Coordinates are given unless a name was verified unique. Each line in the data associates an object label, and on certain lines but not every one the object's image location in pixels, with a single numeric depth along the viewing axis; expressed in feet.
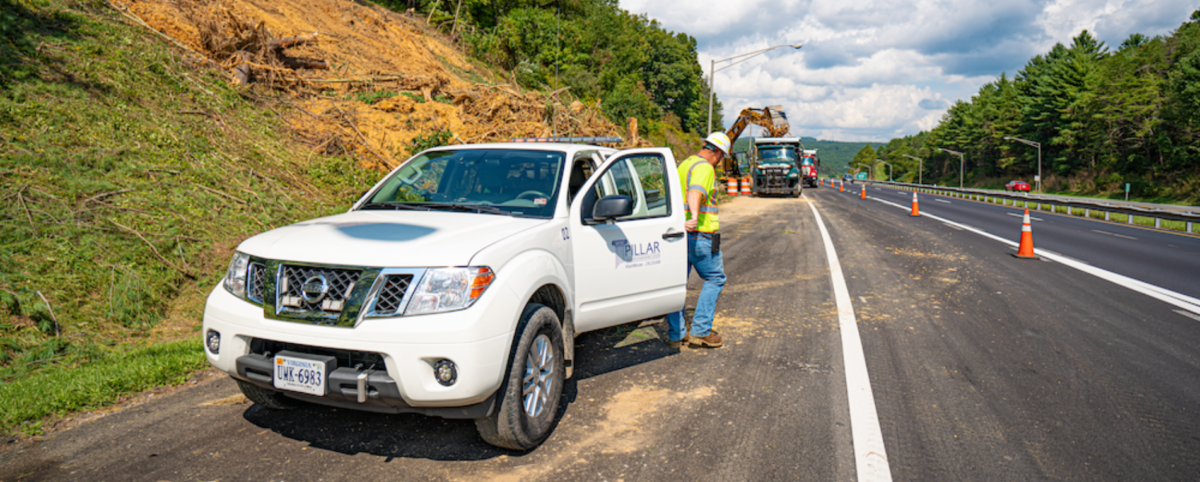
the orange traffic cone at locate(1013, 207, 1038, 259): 36.86
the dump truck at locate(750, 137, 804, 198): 109.81
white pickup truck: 9.83
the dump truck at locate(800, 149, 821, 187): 150.00
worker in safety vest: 17.60
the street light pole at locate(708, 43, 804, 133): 95.66
